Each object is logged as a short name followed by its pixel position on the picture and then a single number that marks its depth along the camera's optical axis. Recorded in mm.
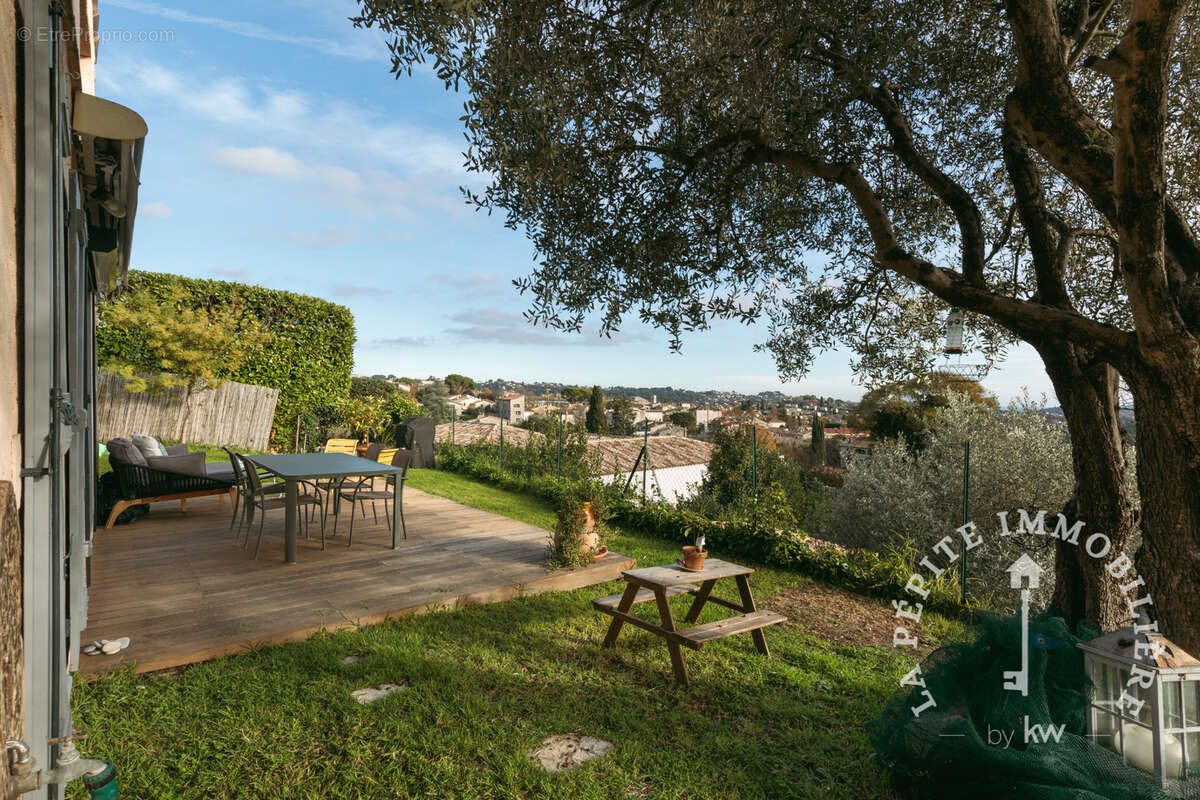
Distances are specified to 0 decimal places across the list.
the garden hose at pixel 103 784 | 1741
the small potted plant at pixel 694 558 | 4250
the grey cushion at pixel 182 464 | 6855
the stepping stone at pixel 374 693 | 3414
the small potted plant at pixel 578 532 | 5887
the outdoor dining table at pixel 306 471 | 5703
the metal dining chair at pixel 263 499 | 5855
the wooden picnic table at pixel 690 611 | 3865
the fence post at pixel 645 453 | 8469
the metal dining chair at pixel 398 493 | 6286
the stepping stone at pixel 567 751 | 2898
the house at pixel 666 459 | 9435
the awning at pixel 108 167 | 3273
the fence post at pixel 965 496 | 5199
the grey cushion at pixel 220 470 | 7406
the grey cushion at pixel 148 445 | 7248
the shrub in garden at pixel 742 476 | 8703
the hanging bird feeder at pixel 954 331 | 4355
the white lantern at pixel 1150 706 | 2070
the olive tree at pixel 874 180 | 2602
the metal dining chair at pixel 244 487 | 6211
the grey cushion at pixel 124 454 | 6648
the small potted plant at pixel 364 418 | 13867
